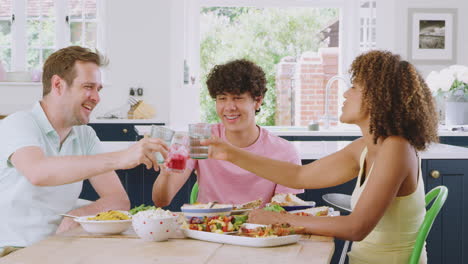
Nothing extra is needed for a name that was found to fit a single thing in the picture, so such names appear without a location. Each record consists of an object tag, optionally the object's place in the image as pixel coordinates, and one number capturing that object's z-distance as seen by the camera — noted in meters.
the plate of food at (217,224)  1.81
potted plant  5.53
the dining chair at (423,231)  1.95
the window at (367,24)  6.68
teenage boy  2.57
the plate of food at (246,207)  2.12
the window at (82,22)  6.79
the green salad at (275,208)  2.01
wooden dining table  1.58
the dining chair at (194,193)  2.75
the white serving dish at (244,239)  1.71
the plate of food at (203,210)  1.98
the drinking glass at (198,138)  1.92
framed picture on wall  6.71
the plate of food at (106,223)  1.85
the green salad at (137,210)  2.00
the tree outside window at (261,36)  11.64
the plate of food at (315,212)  2.00
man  1.98
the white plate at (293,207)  2.13
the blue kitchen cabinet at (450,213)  3.13
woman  1.86
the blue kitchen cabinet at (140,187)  3.12
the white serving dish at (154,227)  1.75
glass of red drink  1.81
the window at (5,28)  6.81
